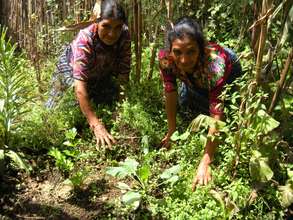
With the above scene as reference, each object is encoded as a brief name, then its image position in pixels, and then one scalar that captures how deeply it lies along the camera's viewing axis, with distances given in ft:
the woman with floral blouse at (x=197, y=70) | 6.84
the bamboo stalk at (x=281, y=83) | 5.88
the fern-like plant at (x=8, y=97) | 7.39
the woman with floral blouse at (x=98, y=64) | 8.06
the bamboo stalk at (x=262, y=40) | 5.75
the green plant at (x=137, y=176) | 6.31
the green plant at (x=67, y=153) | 7.27
